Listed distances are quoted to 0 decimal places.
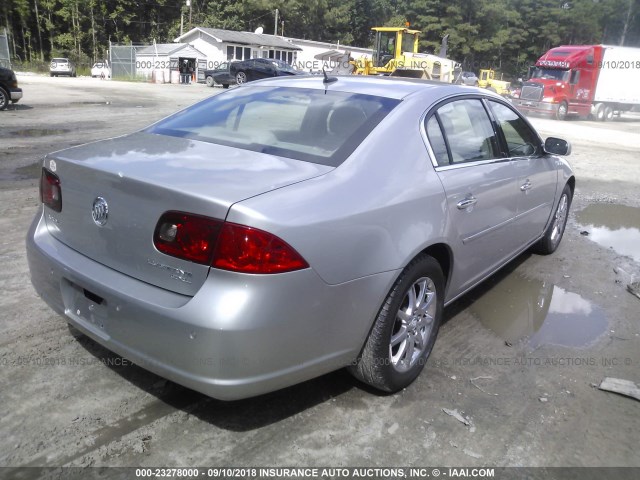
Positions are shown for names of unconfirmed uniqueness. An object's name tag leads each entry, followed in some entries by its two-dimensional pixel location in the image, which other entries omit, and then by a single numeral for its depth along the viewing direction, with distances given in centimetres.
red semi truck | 2502
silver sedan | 217
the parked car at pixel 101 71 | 4691
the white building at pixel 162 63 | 4106
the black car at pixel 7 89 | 1470
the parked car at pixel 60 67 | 4728
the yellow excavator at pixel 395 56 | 2730
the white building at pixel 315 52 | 5688
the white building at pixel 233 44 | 5091
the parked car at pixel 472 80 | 2985
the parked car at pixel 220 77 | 3344
